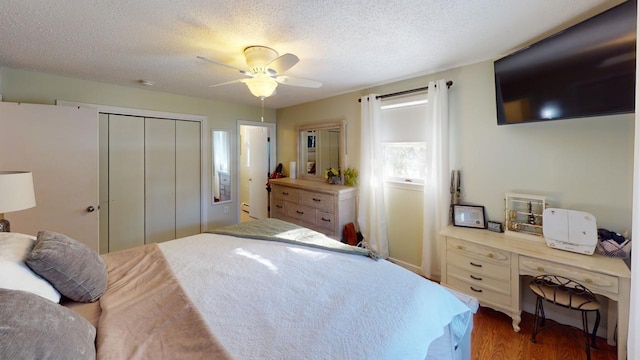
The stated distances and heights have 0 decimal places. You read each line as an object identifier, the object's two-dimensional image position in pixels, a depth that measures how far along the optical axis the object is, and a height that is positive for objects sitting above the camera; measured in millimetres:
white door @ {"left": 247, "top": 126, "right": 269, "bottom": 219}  5145 +183
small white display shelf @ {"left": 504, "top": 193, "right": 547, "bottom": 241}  2277 -328
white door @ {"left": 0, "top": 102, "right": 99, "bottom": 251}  2535 +201
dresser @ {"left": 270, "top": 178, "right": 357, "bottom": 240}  3484 -356
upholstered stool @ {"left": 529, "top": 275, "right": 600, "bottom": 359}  1845 -853
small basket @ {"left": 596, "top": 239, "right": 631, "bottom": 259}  1852 -503
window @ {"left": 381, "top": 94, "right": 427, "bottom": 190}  3084 +461
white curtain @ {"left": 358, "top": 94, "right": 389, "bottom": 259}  3373 +85
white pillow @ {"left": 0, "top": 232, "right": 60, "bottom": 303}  1025 -361
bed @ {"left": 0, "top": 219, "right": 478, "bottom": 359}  929 -572
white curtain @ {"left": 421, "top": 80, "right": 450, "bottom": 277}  2760 +23
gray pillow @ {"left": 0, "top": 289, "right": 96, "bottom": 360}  715 -439
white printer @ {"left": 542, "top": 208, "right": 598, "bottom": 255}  1934 -395
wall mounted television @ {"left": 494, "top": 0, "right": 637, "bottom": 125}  1526 +702
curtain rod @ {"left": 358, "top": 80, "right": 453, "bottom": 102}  2721 +986
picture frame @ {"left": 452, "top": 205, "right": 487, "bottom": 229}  2600 -378
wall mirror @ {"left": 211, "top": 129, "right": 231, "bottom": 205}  4328 +227
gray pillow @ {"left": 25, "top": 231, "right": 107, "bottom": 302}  1168 -395
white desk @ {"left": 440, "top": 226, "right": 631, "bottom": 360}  1733 -689
